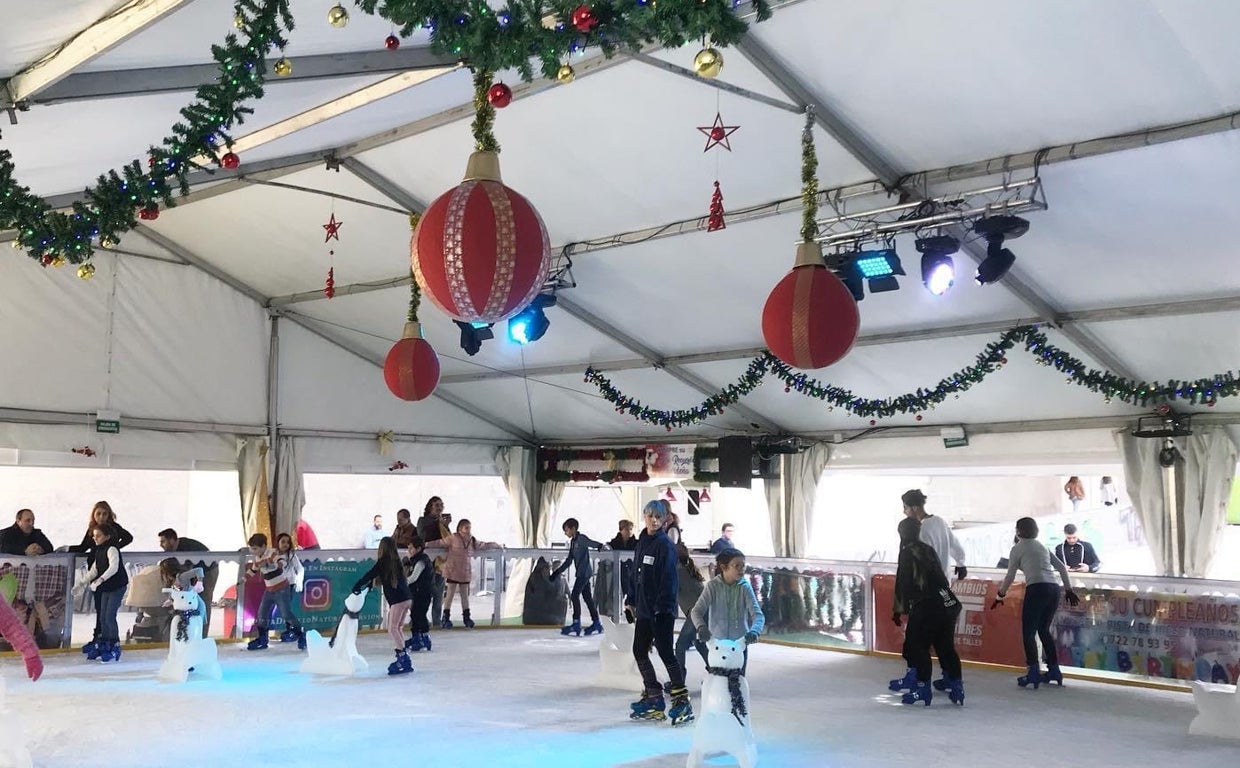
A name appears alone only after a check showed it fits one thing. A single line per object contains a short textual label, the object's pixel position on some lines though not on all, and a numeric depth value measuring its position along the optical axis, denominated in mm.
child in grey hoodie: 5219
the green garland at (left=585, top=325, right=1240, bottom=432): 8508
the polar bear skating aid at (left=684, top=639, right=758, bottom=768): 4836
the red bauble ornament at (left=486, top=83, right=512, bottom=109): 3648
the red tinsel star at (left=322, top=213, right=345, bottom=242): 9842
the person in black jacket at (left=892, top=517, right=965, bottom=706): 6562
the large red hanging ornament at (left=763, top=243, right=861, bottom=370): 3807
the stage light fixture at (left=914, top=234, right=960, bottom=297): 7113
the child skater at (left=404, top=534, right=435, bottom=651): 8516
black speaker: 12625
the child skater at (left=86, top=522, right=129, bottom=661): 8109
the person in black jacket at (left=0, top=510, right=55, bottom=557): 9227
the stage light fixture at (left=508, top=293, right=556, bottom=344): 9633
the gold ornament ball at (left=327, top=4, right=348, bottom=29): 3975
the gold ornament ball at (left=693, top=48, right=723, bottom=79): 3389
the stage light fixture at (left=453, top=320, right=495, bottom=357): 9859
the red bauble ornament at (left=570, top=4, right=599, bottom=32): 3193
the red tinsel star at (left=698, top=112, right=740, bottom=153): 6977
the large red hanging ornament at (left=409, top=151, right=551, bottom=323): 2908
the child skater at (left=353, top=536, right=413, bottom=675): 7573
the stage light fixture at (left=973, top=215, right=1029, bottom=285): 6578
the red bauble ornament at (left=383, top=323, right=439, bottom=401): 5496
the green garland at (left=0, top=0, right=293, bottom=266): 4086
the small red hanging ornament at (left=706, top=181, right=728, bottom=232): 7121
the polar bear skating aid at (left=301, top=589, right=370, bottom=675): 7539
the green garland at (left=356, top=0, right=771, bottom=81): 3152
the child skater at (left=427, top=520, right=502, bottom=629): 10703
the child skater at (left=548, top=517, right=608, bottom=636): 10445
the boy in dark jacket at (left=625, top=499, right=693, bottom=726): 5906
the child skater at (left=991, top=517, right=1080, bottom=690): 7285
